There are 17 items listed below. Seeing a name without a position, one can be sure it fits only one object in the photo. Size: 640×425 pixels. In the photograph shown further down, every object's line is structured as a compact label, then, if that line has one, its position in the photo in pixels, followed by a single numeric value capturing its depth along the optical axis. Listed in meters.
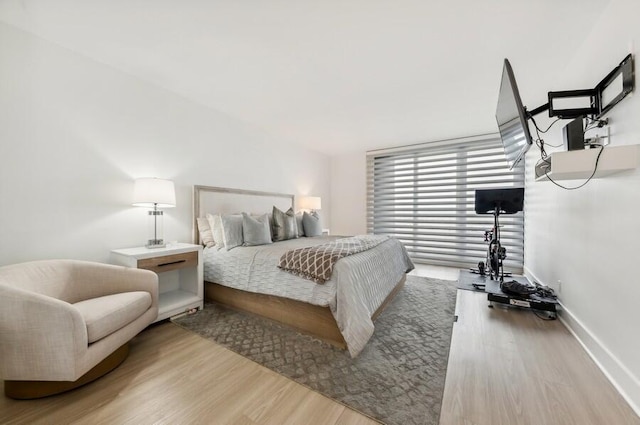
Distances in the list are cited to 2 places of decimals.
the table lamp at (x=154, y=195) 2.31
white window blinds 4.20
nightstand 2.18
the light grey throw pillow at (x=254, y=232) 2.82
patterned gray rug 1.36
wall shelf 1.33
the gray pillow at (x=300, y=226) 3.78
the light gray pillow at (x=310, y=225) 3.80
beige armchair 1.30
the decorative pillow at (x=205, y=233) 2.96
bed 1.82
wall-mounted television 1.63
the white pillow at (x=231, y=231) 2.75
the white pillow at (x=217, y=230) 2.85
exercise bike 3.32
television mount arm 1.40
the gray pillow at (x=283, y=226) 3.34
